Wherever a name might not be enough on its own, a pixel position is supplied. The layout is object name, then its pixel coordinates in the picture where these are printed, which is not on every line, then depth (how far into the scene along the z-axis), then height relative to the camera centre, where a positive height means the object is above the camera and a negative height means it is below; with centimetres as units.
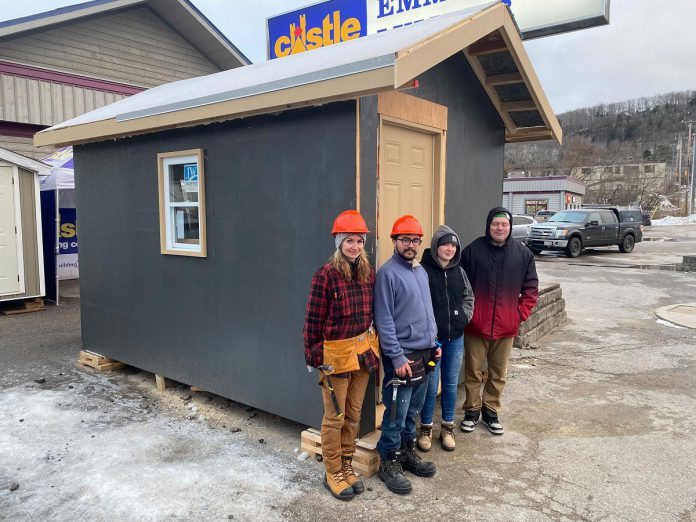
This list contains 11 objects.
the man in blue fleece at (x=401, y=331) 347 -74
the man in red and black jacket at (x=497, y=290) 429 -58
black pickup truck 1939 -41
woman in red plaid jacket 337 -75
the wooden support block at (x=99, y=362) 616 -167
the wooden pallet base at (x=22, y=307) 946 -157
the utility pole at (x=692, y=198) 5221 +236
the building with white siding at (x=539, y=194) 4397 +232
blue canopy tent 1023 +7
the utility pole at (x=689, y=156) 7896 +991
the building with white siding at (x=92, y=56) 1144 +409
